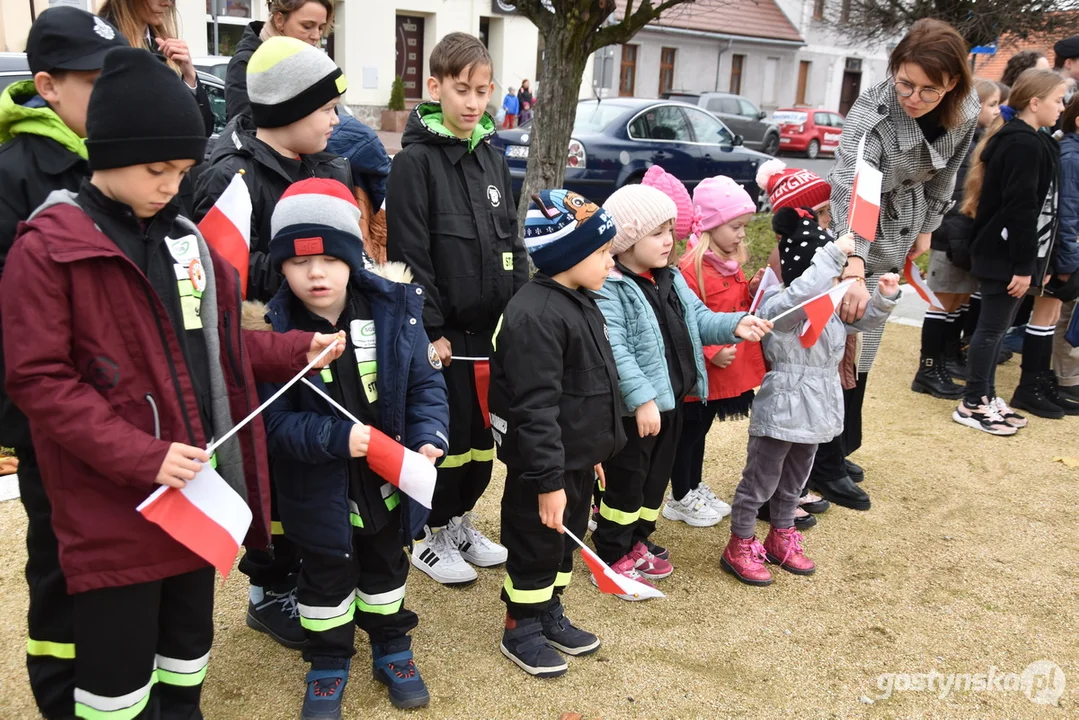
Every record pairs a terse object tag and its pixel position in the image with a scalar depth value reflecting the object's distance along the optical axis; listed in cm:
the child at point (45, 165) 224
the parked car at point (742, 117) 2456
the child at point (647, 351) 321
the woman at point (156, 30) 327
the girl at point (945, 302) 595
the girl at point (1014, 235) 504
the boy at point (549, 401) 277
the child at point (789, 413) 359
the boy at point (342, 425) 254
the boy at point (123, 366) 194
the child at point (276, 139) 282
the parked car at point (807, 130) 2595
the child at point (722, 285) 375
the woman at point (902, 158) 382
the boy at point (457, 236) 325
